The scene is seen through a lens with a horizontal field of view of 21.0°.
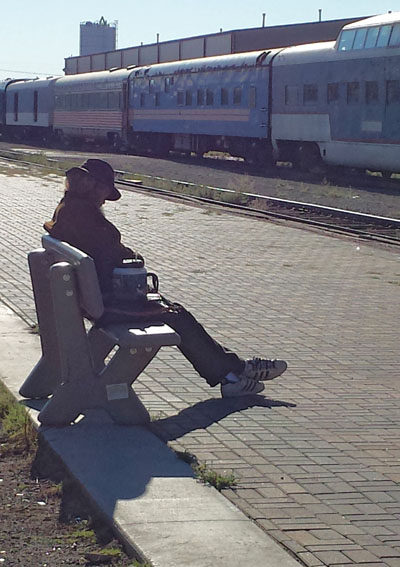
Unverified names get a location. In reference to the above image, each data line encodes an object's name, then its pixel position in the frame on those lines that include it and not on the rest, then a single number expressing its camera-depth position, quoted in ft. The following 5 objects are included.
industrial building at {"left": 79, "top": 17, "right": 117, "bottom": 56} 534.78
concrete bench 18.67
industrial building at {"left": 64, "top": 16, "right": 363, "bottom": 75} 235.61
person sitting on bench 19.99
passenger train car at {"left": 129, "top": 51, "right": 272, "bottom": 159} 111.04
